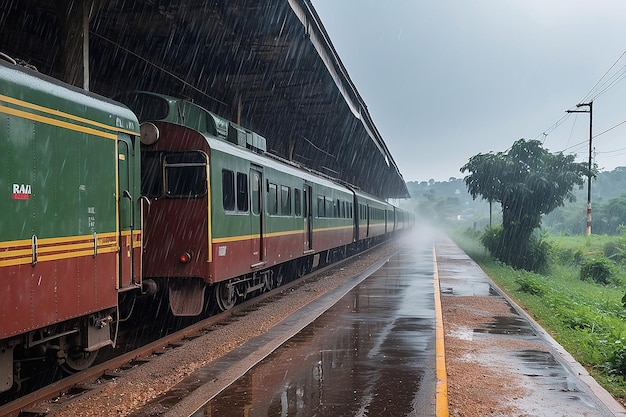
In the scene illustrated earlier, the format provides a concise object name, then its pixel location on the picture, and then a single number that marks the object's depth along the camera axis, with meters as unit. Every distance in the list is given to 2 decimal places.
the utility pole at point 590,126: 37.97
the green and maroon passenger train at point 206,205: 10.26
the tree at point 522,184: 28.05
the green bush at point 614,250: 34.69
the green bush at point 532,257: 30.69
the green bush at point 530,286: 17.94
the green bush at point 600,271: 28.33
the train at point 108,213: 5.94
